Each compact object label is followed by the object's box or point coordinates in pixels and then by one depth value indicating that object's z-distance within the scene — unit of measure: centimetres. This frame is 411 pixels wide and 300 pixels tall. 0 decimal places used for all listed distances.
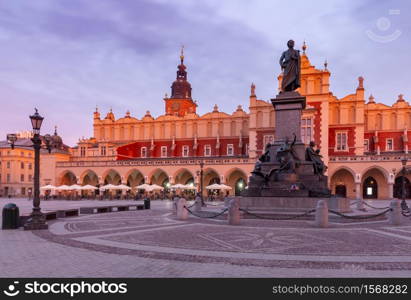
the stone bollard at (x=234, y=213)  1383
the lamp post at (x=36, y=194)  1317
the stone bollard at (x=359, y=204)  2255
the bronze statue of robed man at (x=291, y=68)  1931
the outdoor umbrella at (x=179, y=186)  4501
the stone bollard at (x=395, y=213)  1467
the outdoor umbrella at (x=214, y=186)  4392
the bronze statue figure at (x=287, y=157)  1698
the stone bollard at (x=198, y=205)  1979
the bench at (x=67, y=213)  1850
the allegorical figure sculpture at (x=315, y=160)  1731
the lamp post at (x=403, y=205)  2322
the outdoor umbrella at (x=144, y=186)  4672
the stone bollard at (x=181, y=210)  1653
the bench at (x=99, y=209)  2170
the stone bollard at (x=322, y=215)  1299
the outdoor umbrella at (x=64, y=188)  4868
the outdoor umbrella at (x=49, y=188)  4819
